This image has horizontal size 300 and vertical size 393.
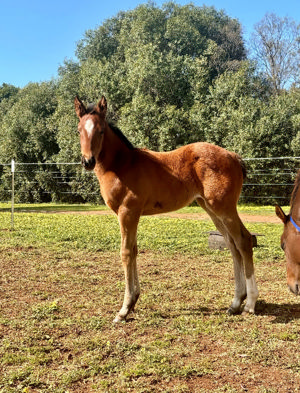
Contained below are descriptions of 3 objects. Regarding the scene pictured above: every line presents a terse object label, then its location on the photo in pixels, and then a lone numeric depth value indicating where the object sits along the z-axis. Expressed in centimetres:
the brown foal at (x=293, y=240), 285
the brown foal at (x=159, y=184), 410
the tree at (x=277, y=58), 2955
